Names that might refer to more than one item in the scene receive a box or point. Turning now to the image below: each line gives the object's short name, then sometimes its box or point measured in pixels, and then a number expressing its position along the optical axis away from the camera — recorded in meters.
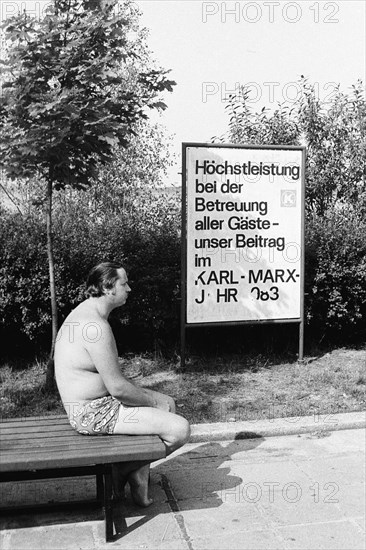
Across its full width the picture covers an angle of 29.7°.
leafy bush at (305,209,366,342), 8.38
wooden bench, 3.72
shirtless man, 4.01
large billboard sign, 7.75
